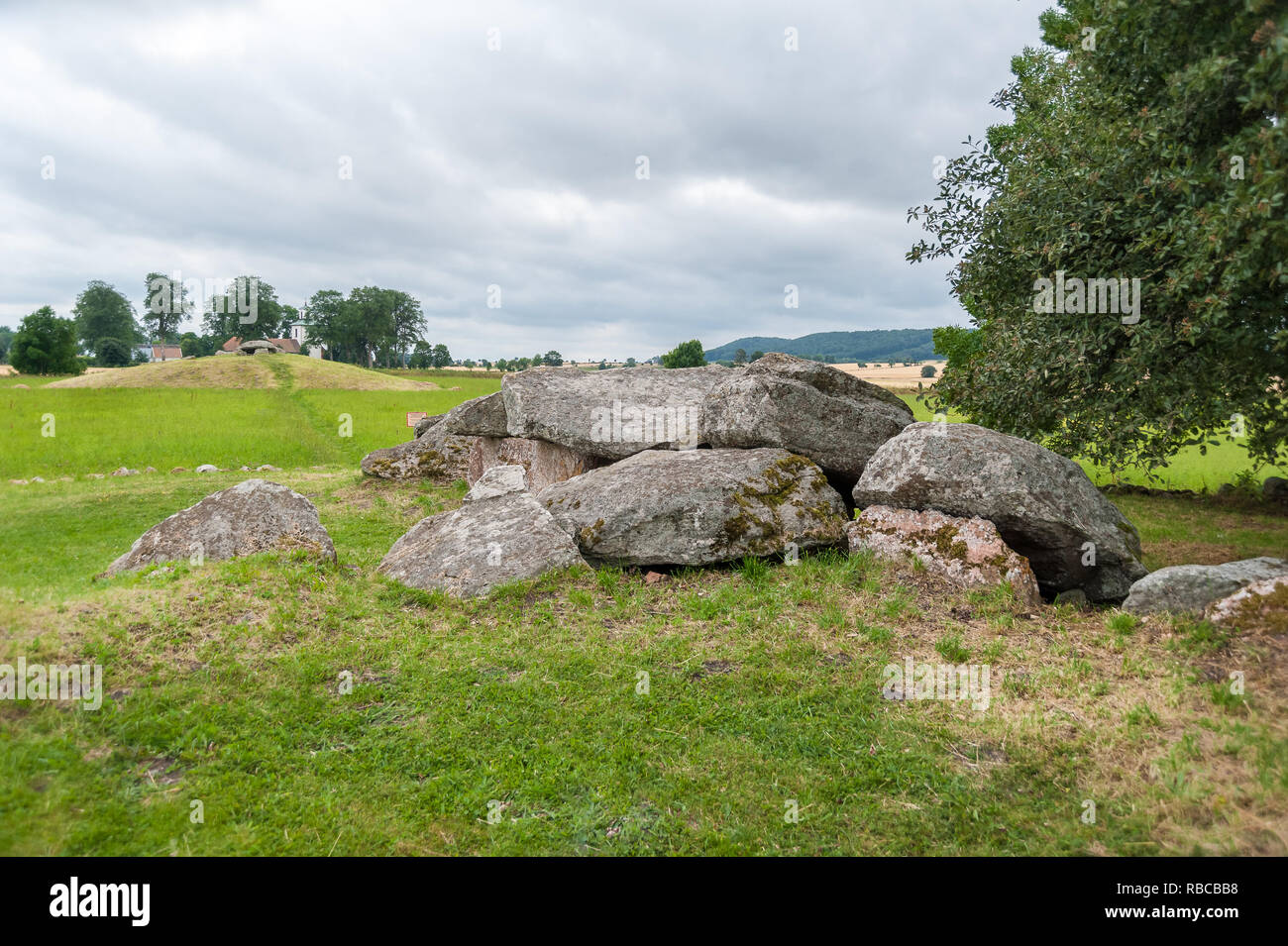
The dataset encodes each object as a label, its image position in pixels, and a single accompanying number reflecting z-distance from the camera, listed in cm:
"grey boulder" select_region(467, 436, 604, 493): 1723
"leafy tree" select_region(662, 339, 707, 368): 6059
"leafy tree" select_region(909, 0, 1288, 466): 864
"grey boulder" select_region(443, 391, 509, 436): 2145
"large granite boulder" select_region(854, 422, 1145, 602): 1124
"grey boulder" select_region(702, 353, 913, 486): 1399
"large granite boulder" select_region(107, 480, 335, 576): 1161
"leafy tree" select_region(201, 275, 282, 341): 12406
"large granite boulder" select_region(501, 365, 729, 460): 1606
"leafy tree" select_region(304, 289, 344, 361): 12700
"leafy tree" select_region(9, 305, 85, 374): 9131
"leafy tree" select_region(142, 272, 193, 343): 12282
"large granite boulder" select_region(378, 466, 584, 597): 1124
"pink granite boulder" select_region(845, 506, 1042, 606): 1074
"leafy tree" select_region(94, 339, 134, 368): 11488
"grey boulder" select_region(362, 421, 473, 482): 2225
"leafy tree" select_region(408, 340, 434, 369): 13538
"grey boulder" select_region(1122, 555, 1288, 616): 930
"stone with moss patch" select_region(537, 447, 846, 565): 1180
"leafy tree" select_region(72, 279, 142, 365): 12406
